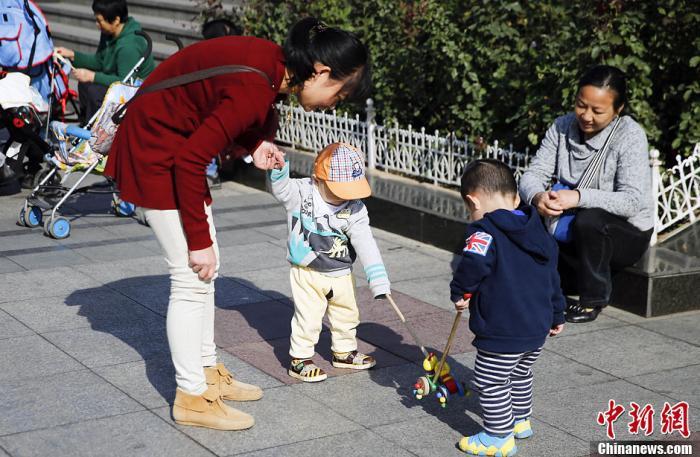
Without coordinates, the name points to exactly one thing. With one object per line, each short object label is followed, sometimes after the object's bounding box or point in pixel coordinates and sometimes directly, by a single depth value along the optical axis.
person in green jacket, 8.60
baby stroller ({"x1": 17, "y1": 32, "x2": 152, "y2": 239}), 7.40
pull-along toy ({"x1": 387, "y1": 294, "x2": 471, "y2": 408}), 4.30
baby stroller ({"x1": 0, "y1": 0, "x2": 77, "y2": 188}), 8.33
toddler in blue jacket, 4.02
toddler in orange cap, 4.78
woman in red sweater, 3.79
